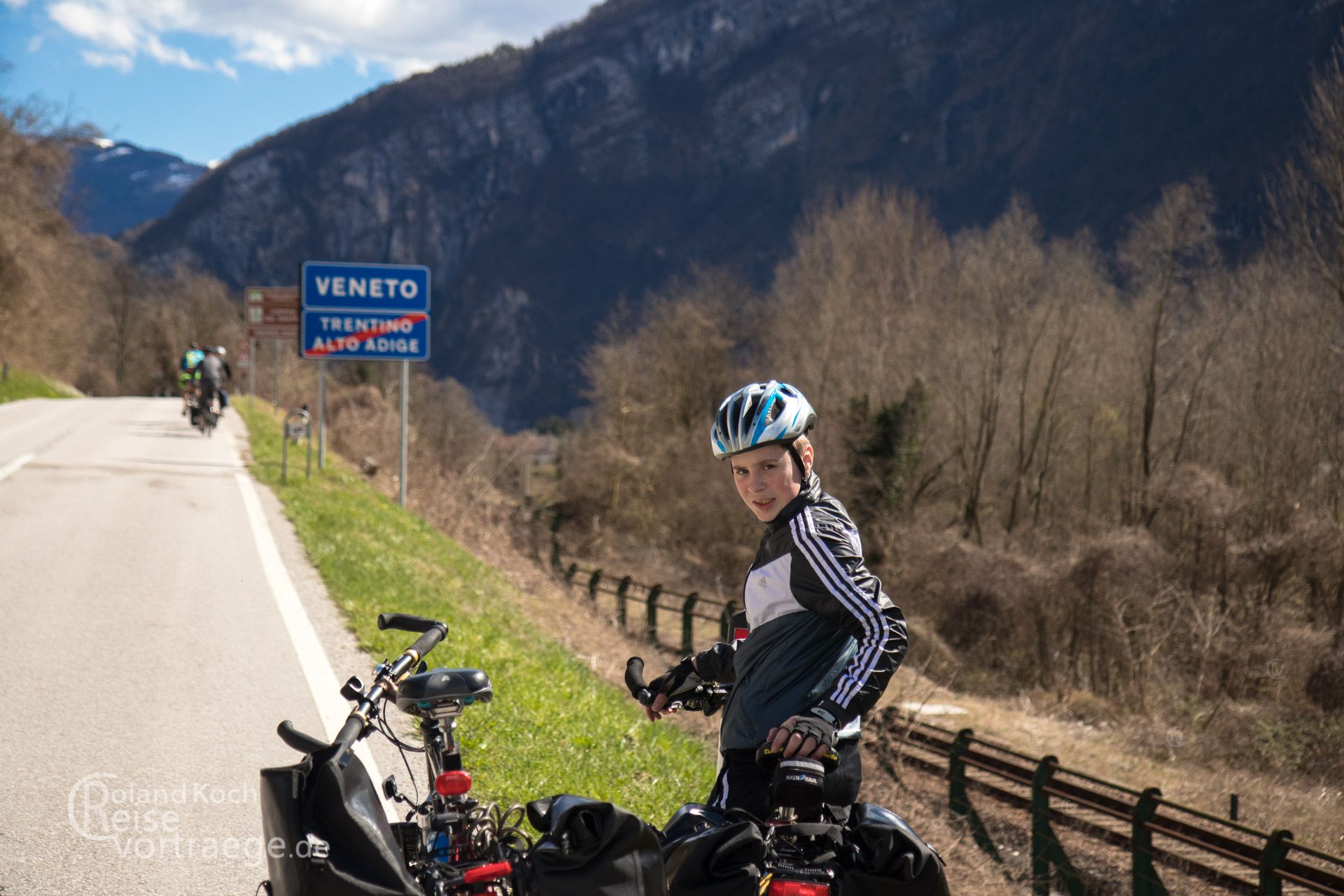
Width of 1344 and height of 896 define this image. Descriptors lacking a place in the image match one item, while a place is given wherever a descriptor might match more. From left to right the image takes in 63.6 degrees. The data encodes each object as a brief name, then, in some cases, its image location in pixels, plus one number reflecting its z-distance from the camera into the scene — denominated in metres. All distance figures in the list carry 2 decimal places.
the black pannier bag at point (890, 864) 2.71
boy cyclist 2.98
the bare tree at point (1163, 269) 38.81
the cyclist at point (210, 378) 23.52
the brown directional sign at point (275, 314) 23.19
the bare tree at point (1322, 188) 28.12
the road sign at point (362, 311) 17.09
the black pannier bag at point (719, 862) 2.62
